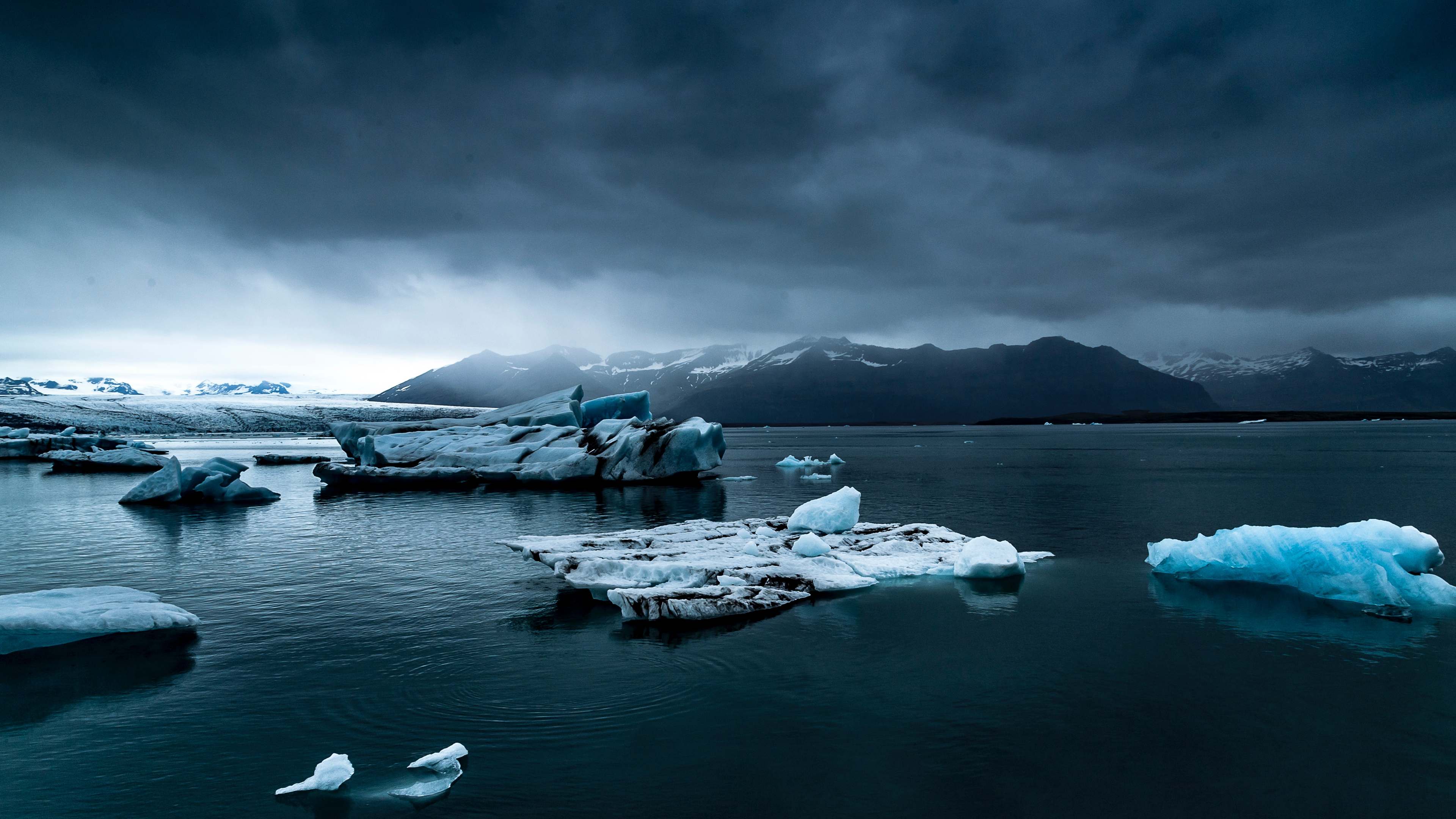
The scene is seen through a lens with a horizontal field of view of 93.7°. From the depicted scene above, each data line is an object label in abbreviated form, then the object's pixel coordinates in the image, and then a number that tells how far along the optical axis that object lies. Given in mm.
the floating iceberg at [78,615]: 11336
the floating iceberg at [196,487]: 31516
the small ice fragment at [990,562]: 15992
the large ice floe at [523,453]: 40125
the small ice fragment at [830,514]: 20156
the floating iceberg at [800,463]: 51969
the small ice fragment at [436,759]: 7445
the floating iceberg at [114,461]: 50312
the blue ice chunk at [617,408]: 52375
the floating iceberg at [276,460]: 59000
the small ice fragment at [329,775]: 6996
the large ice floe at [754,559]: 13616
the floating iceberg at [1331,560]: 14086
